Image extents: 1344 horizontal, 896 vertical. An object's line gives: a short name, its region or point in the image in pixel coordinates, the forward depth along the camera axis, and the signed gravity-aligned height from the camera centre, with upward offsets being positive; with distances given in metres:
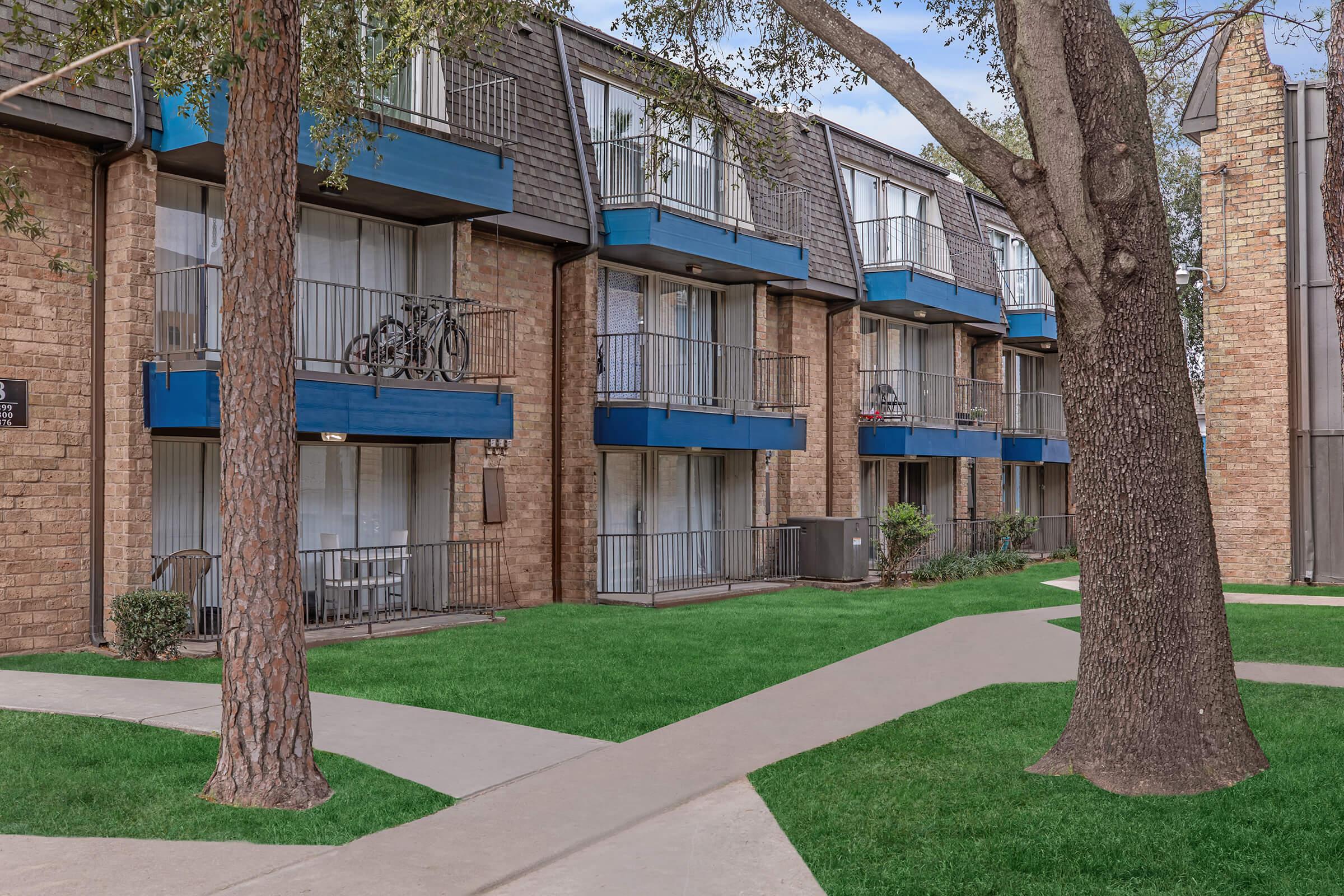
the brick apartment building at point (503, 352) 12.05 +1.77
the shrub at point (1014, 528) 25.75 -1.20
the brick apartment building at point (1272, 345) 18.75 +2.08
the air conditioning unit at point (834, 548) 20.64 -1.31
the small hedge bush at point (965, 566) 21.73 -1.79
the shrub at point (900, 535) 20.66 -1.08
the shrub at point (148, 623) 11.16 -1.38
